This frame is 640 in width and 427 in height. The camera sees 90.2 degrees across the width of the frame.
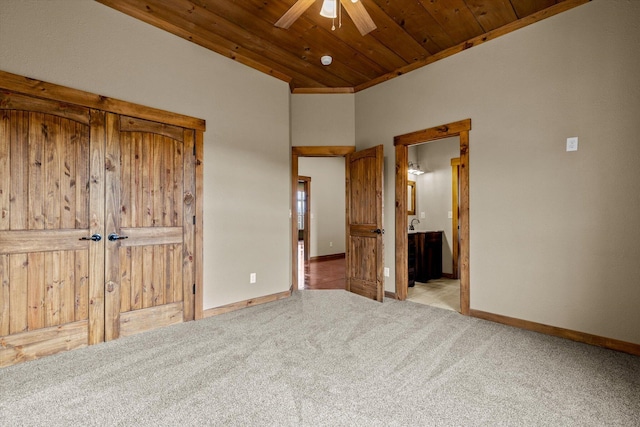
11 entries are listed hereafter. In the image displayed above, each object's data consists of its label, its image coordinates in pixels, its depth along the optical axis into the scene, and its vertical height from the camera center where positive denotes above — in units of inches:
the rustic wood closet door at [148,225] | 108.5 -1.7
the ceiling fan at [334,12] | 91.6 +61.2
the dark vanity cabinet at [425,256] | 188.0 -24.0
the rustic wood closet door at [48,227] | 90.3 -1.8
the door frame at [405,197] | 133.4 +9.5
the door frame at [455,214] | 208.1 +2.0
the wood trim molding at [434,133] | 134.8 +38.4
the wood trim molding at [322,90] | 176.9 +71.9
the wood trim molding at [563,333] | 97.4 -39.6
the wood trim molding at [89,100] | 90.7 +39.2
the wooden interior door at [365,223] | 155.1 -2.4
